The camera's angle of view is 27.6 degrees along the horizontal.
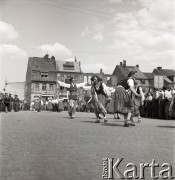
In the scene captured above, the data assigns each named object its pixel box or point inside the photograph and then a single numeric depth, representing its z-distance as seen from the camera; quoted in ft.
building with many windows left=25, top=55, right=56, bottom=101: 262.63
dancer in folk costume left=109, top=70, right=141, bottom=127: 38.58
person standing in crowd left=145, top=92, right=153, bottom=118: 70.90
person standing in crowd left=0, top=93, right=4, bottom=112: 120.42
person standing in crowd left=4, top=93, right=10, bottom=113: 113.09
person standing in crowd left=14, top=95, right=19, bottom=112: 132.67
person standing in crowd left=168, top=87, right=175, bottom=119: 38.79
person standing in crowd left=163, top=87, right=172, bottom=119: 64.08
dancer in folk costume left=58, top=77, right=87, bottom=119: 57.67
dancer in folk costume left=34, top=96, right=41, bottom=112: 138.62
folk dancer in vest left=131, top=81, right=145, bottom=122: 43.59
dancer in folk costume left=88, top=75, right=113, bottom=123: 46.50
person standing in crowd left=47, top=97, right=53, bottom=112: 149.46
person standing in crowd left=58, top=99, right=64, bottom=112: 138.64
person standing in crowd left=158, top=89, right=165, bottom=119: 65.00
